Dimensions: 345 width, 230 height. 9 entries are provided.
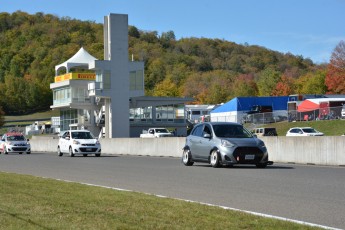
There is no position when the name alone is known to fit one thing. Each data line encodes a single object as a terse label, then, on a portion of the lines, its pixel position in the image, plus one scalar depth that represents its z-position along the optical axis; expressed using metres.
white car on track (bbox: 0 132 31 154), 48.84
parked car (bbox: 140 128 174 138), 72.26
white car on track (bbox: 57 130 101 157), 40.50
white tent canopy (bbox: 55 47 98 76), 89.12
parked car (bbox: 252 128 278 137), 60.46
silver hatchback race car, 24.12
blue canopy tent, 86.64
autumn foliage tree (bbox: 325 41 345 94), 119.56
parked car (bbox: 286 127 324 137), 57.03
